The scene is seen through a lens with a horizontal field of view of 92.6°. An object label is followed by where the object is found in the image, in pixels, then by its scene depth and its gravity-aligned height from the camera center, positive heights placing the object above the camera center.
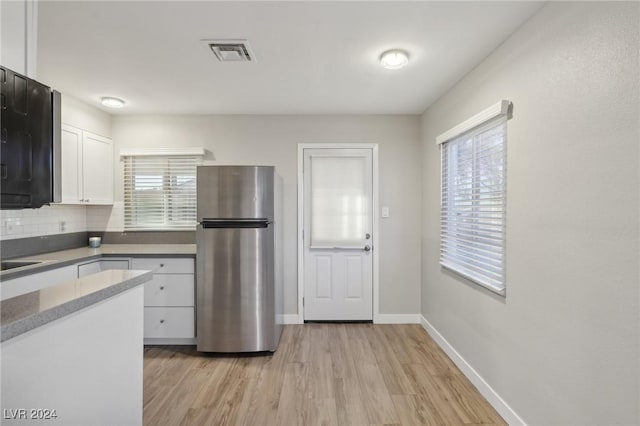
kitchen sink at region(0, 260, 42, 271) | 2.38 -0.40
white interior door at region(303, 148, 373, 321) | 3.55 -0.19
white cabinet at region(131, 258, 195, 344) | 2.91 -0.81
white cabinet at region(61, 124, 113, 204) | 2.88 +0.46
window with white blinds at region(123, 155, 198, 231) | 3.50 +0.25
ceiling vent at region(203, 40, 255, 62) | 1.99 +1.11
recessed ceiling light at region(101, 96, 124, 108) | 3.00 +1.10
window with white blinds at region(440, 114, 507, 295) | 2.02 +0.07
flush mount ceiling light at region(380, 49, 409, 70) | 2.10 +1.08
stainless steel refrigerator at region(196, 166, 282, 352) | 2.74 -0.42
